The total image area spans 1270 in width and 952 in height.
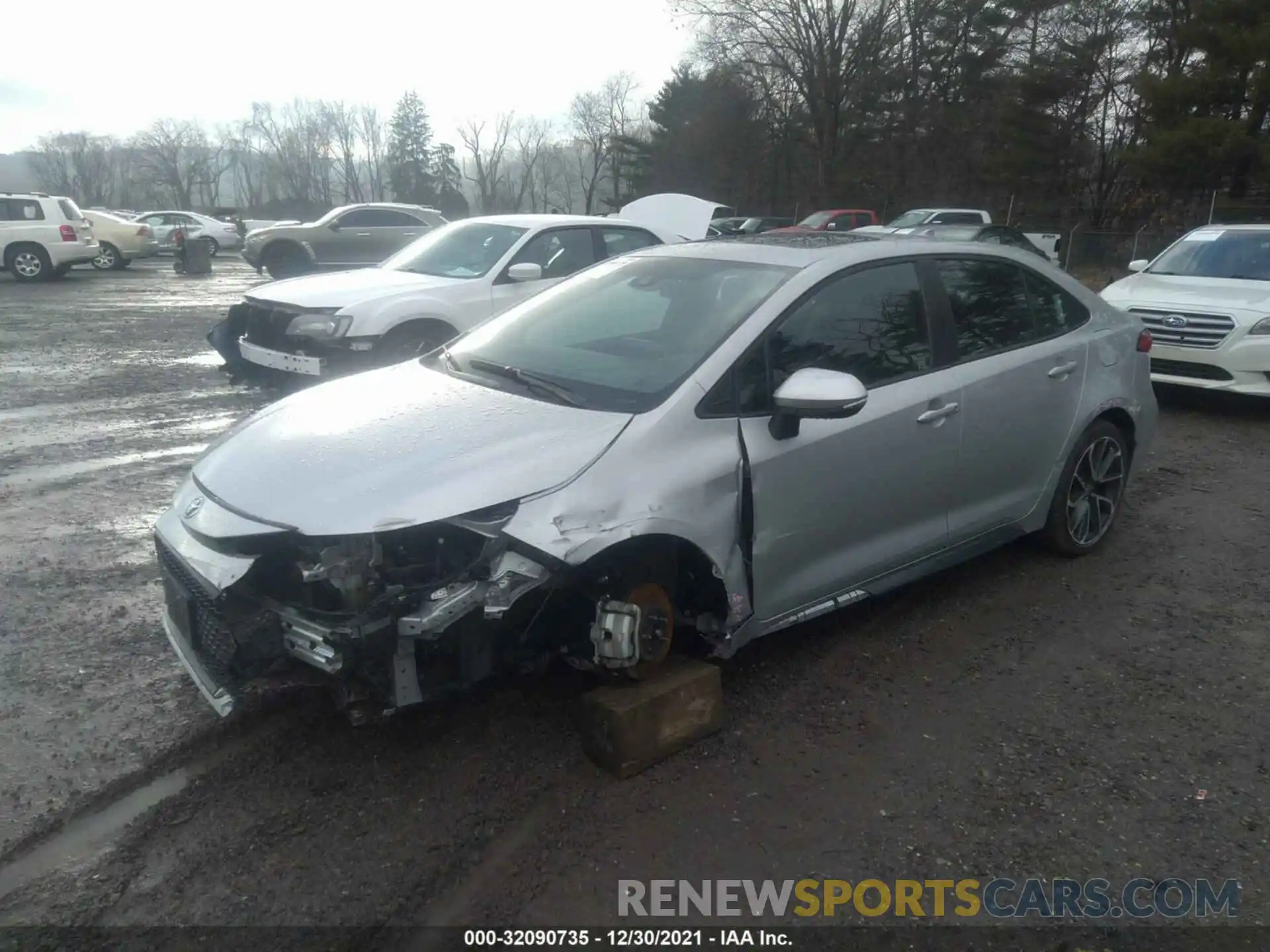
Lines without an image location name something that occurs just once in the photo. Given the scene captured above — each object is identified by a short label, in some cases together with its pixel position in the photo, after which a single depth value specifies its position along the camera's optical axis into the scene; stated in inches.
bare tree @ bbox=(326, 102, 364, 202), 3779.5
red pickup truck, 1222.3
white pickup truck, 1055.0
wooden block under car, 124.6
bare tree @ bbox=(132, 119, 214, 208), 3513.8
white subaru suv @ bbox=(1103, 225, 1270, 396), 319.9
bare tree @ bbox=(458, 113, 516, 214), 3479.6
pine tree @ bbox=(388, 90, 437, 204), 3068.4
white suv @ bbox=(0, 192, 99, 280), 813.9
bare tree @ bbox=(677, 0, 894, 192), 1690.5
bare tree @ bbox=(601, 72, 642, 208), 2466.8
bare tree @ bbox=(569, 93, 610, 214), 3166.8
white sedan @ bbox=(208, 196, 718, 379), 299.7
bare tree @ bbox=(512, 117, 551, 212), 3440.0
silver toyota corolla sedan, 116.4
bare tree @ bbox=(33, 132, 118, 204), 3759.8
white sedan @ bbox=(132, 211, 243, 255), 1279.5
